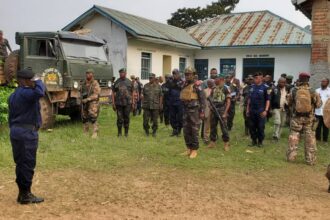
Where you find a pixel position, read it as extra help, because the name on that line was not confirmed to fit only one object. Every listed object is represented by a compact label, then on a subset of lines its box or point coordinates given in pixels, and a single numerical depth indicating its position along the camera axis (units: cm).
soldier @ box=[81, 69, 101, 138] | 979
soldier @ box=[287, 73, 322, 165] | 799
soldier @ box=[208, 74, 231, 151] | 916
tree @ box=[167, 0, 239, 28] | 3956
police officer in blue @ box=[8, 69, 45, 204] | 505
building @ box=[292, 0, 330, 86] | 1095
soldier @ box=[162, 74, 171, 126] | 1128
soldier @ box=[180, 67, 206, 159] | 814
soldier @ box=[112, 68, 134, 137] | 991
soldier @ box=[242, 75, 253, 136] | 1031
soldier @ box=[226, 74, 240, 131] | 1121
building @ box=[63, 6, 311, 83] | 1923
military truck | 1072
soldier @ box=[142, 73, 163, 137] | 1036
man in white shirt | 1045
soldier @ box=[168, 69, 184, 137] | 1079
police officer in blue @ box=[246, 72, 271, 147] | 938
